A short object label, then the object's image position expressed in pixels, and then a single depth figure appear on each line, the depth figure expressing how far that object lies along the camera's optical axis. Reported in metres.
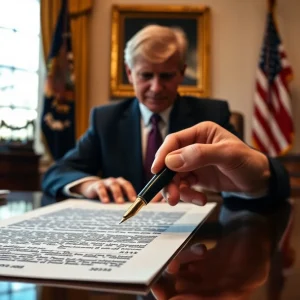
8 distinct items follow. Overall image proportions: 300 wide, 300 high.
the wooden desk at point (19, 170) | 2.94
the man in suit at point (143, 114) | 1.60
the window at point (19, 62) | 3.54
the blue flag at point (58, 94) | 3.38
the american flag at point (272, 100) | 3.32
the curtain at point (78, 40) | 3.48
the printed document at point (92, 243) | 0.40
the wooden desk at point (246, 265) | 0.35
